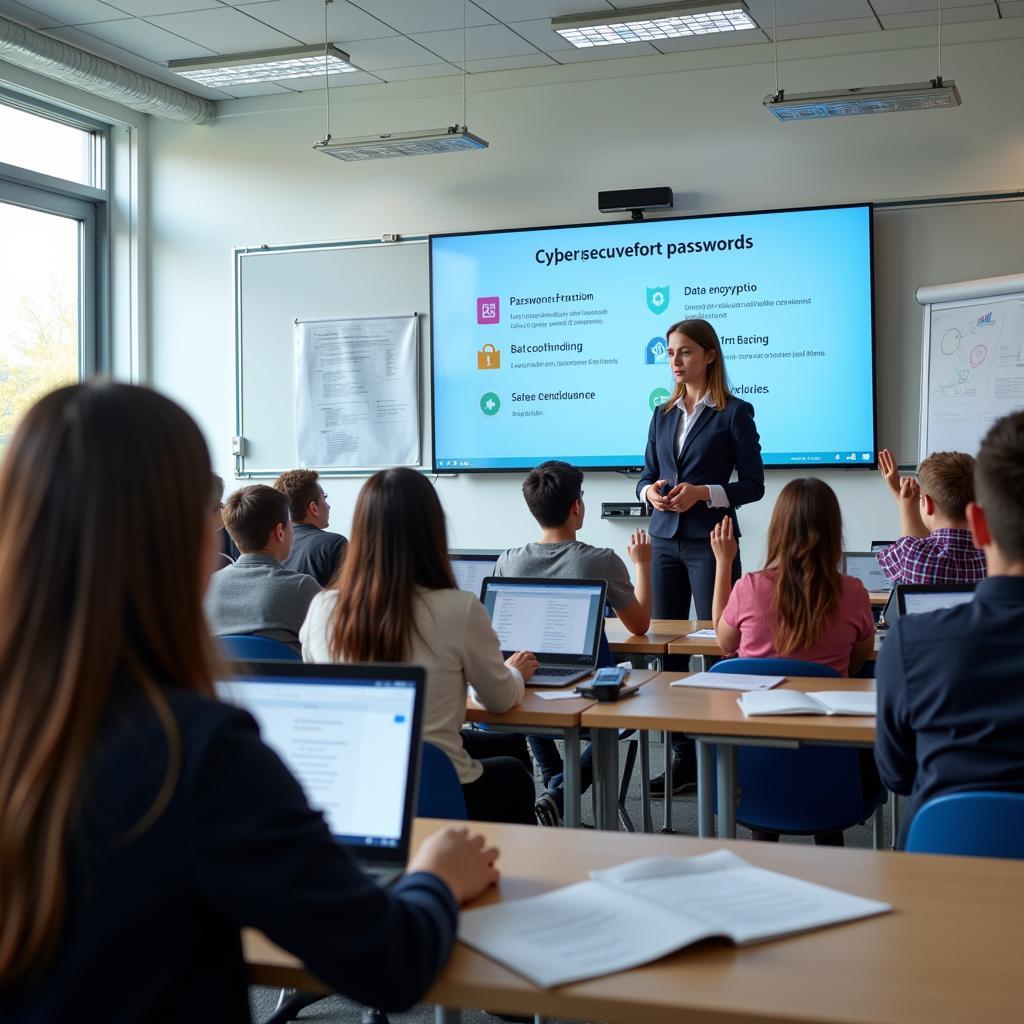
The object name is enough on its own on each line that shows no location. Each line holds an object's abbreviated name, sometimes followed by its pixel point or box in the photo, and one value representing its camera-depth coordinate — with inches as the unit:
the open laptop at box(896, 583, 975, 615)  127.9
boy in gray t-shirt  153.7
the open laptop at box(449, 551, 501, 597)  179.9
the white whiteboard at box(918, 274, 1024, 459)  223.5
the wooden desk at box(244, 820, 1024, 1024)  45.5
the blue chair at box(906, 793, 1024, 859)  67.3
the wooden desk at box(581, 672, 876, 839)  102.6
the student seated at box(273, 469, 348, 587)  168.7
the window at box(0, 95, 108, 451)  271.1
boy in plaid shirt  143.7
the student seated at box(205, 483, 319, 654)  135.3
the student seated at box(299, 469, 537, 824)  100.6
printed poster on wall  279.0
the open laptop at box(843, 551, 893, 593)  207.6
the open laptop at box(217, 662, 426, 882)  61.1
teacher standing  192.9
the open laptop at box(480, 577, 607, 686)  136.9
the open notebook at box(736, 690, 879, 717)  105.5
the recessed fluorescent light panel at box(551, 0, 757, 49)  223.5
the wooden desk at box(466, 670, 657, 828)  111.9
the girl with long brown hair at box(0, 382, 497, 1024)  38.3
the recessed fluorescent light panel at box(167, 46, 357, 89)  248.8
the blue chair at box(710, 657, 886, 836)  117.7
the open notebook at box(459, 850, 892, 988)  50.1
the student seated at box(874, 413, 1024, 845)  71.1
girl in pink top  127.7
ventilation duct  243.0
